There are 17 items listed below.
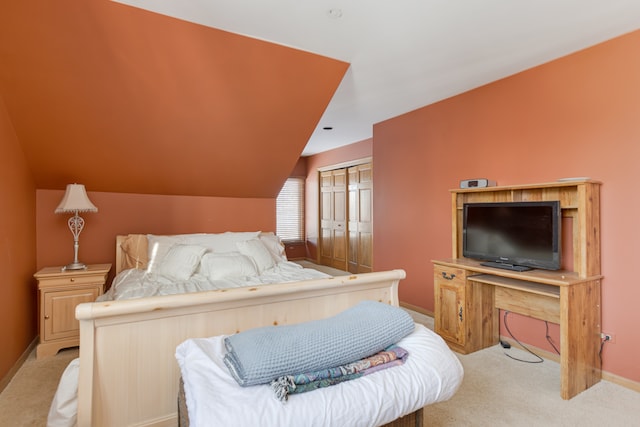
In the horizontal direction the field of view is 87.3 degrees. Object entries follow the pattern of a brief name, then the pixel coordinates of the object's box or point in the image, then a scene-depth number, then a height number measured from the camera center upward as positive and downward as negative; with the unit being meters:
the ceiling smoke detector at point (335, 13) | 2.07 +1.25
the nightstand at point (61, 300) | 2.79 -0.75
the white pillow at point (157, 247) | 3.30 -0.35
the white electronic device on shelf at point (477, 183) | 3.04 +0.26
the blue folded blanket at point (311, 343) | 1.24 -0.54
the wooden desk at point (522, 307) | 2.24 -0.80
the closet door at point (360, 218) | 5.55 -0.12
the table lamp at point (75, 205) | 3.02 +0.07
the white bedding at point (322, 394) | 1.09 -0.66
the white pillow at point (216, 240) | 3.58 -0.30
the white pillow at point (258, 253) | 3.38 -0.42
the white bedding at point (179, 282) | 2.59 -0.60
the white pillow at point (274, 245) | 3.81 -0.40
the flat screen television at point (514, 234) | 2.51 -0.19
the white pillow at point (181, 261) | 3.04 -0.46
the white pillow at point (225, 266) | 3.04 -0.50
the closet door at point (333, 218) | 6.15 -0.13
